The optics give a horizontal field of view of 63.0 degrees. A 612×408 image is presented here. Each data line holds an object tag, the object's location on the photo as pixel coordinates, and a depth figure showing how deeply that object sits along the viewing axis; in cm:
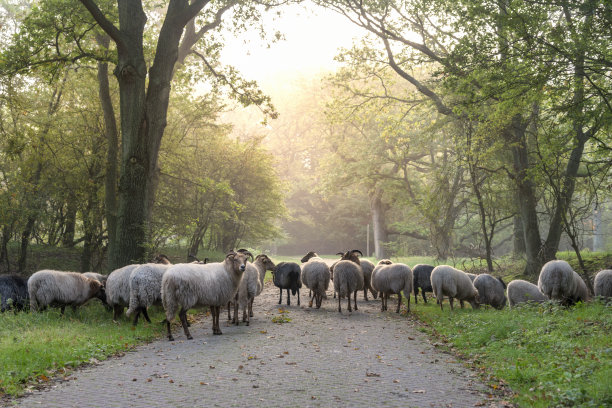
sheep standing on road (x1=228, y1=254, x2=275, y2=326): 1188
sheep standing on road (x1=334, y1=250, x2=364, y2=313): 1384
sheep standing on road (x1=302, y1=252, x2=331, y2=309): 1432
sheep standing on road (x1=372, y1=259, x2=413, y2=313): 1392
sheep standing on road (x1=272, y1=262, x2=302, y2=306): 1520
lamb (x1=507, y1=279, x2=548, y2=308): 1332
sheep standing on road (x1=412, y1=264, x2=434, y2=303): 1605
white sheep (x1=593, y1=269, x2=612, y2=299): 1285
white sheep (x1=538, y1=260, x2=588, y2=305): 1232
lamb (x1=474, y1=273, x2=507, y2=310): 1488
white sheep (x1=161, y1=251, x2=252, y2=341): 994
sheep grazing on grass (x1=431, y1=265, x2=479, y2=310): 1362
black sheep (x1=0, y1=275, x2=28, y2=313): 1166
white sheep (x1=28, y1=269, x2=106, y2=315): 1116
